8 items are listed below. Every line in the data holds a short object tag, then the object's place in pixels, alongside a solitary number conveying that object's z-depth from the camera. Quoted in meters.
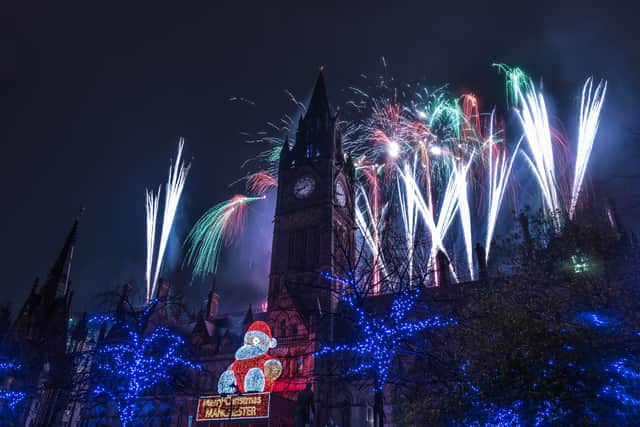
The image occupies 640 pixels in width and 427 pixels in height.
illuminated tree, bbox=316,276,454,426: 20.58
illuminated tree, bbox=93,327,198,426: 30.72
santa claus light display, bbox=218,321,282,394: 41.12
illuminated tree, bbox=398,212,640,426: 14.83
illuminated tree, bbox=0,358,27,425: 38.03
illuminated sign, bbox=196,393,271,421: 28.17
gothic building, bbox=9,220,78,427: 48.25
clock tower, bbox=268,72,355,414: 42.16
